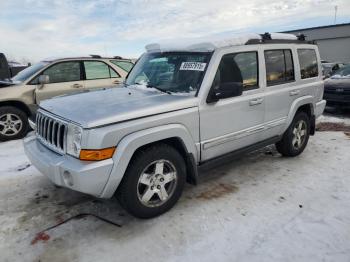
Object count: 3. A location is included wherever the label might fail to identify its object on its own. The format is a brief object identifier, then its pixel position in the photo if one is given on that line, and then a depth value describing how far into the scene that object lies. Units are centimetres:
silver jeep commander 315
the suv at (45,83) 702
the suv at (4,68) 971
